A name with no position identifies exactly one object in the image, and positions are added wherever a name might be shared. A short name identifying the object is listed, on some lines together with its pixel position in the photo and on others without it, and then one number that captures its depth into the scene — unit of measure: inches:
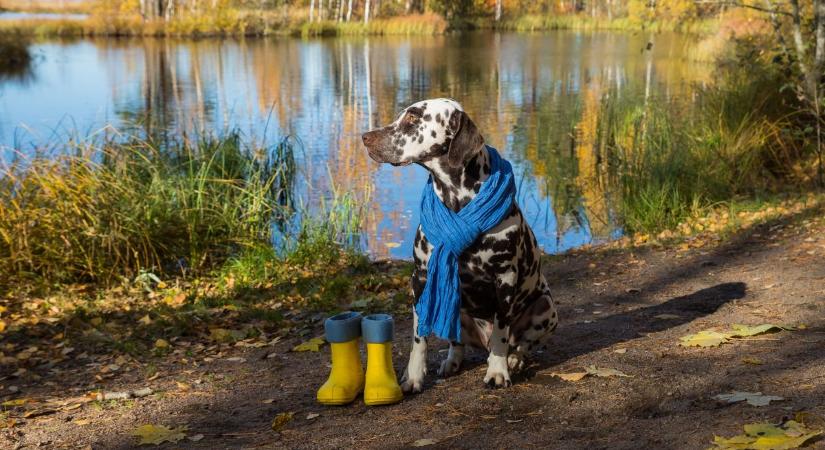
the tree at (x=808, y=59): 429.7
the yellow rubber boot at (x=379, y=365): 178.7
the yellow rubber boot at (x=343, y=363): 180.7
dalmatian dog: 172.1
